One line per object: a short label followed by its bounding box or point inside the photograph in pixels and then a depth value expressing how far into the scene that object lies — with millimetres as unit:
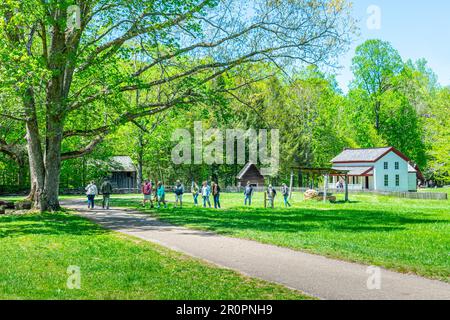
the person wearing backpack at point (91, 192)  32031
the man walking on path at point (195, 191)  36406
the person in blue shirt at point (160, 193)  33312
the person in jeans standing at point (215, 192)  33203
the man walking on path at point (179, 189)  33344
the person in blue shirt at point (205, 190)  34081
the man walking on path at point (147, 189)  32906
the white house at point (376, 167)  68688
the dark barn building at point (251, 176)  71938
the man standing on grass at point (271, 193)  33269
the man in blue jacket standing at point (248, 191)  37097
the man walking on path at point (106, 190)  32125
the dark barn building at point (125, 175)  75375
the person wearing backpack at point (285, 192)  36659
